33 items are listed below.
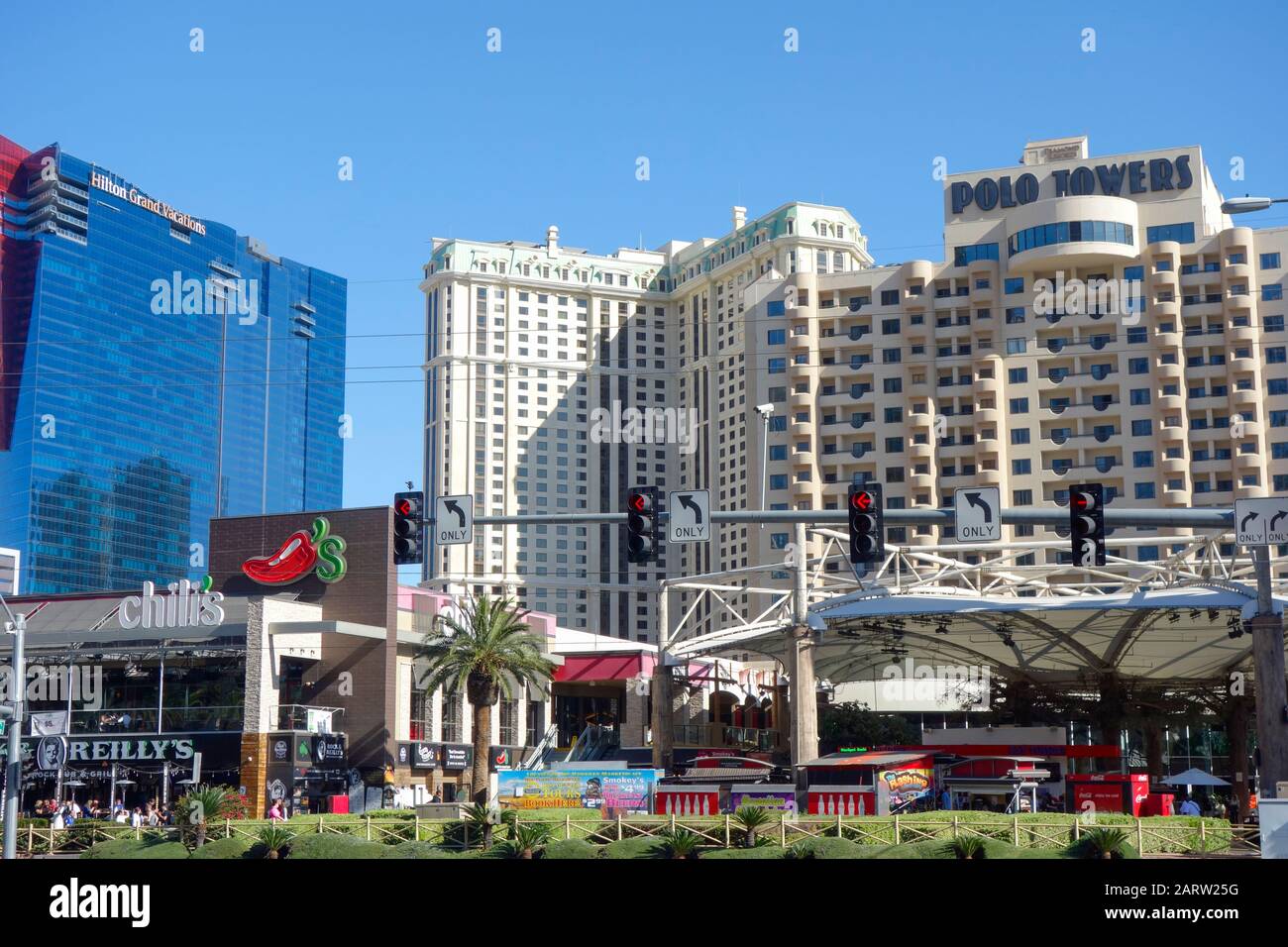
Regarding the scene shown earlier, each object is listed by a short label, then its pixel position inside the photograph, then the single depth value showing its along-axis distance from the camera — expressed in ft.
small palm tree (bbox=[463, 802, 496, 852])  126.31
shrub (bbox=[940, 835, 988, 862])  108.37
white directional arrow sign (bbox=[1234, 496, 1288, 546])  106.01
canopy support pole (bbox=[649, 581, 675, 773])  215.10
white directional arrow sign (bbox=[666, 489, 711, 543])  105.70
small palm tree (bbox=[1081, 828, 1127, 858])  106.93
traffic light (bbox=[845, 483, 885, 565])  96.78
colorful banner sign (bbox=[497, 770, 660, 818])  166.50
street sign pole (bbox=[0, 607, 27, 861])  125.49
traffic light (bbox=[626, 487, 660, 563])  98.73
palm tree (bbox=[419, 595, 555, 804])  209.97
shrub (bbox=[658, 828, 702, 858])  118.21
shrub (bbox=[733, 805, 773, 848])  121.90
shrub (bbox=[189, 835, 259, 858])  126.21
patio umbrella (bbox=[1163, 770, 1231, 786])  228.63
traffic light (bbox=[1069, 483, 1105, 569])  96.17
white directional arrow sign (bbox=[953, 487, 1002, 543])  100.99
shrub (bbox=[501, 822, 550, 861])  119.14
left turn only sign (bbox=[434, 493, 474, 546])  106.32
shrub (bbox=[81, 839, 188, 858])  127.85
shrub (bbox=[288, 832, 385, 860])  123.24
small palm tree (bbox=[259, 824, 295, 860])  127.65
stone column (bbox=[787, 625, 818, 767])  176.14
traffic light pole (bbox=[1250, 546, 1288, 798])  142.51
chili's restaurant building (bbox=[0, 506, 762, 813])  215.10
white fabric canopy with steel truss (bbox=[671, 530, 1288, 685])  189.26
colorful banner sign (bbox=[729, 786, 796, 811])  150.10
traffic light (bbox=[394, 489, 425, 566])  101.96
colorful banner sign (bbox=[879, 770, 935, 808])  157.28
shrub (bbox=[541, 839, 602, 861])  117.70
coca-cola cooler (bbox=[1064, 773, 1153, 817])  165.48
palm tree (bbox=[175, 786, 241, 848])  133.49
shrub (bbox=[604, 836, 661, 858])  118.73
